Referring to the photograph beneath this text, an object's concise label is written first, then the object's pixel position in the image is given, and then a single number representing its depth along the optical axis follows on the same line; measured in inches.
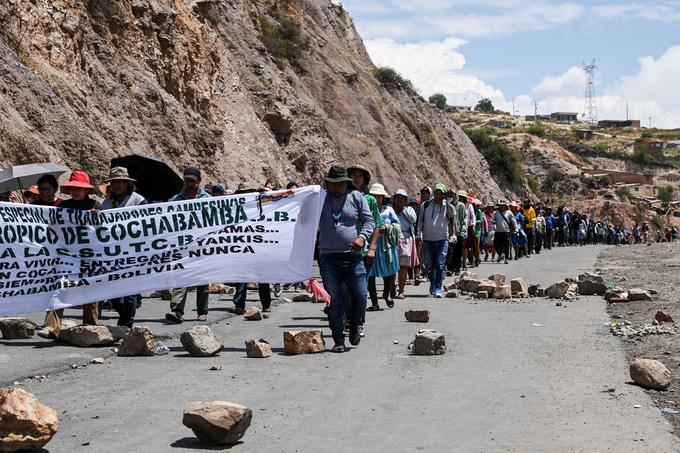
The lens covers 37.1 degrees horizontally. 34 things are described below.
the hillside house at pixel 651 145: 6964.6
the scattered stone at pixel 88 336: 418.9
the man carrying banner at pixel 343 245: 435.2
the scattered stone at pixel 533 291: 711.7
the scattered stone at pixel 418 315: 533.3
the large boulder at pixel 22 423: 235.9
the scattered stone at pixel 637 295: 671.8
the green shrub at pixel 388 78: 2246.6
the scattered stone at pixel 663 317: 524.4
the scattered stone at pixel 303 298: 665.6
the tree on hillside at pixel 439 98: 5718.5
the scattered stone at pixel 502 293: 692.7
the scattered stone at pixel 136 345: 400.5
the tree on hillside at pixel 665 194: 5487.2
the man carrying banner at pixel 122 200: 476.1
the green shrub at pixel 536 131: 5969.5
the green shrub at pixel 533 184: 4221.7
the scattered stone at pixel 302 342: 408.5
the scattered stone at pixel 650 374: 336.5
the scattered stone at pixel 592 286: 730.8
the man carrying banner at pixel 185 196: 510.6
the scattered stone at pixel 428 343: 406.6
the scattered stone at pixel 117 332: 433.7
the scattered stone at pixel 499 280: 774.5
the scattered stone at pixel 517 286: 716.7
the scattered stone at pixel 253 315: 545.6
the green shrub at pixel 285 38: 1765.5
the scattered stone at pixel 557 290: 692.7
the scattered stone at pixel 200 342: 401.1
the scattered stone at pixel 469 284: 726.5
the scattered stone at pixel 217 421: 249.9
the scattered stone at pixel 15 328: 444.8
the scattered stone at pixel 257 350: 397.7
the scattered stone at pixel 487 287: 701.9
